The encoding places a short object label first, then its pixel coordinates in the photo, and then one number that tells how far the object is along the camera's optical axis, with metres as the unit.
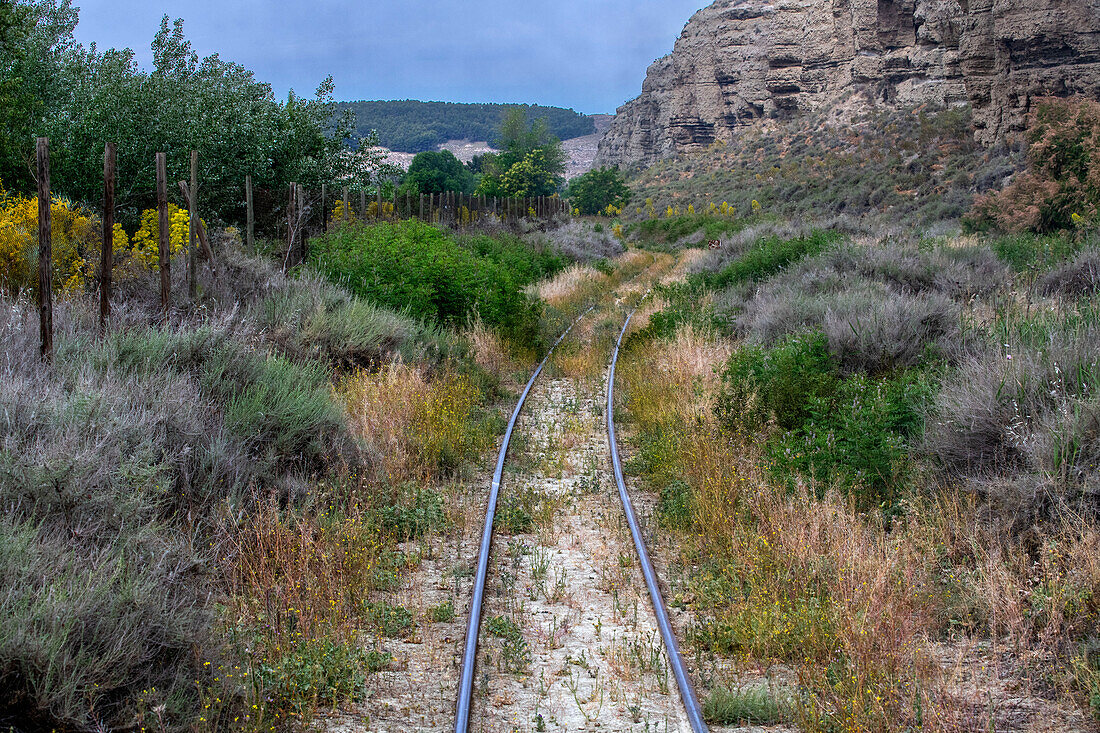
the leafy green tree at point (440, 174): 98.25
